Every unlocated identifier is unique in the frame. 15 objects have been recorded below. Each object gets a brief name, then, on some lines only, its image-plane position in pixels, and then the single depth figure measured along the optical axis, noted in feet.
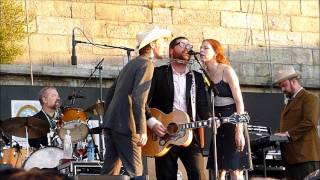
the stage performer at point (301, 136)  51.71
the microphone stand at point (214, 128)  41.66
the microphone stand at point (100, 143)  57.17
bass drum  53.65
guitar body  43.00
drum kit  54.10
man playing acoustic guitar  43.27
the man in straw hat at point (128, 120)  40.16
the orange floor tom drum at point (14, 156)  56.31
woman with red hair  43.74
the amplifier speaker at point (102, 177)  38.07
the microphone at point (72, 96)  62.89
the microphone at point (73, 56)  68.23
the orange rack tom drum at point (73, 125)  56.84
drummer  58.11
